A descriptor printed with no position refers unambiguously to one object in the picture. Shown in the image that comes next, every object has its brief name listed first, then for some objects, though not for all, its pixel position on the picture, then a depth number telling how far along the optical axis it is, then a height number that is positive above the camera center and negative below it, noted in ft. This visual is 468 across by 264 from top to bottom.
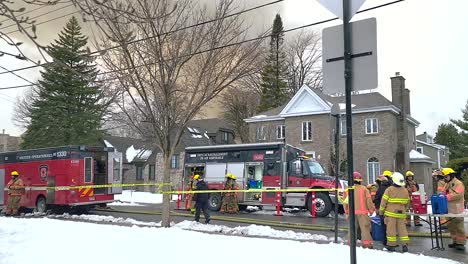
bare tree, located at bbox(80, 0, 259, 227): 40.40 +9.98
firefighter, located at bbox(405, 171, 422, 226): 48.65 -0.97
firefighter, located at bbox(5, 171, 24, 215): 63.10 -2.25
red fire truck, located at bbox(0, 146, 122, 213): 63.98 +0.16
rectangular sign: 16.38 +4.27
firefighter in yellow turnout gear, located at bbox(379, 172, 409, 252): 33.14 -2.58
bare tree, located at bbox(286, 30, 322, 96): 170.62 +40.04
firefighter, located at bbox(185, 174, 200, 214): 67.51 -2.92
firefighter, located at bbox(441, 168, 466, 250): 35.91 -2.52
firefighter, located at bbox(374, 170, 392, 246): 40.70 -0.97
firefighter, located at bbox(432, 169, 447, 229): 41.20 -0.62
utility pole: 16.53 +2.99
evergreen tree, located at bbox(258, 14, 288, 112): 166.50 +32.91
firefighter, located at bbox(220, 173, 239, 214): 68.19 -3.63
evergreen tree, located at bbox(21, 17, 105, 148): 128.47 +17.44
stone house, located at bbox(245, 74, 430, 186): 116.47 +12.45
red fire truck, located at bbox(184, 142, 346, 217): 65.92 +0.47
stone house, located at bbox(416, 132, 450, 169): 171.33 +8.92
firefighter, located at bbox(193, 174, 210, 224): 51.22 -2.72
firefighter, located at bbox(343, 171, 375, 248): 33.94 -2.59
